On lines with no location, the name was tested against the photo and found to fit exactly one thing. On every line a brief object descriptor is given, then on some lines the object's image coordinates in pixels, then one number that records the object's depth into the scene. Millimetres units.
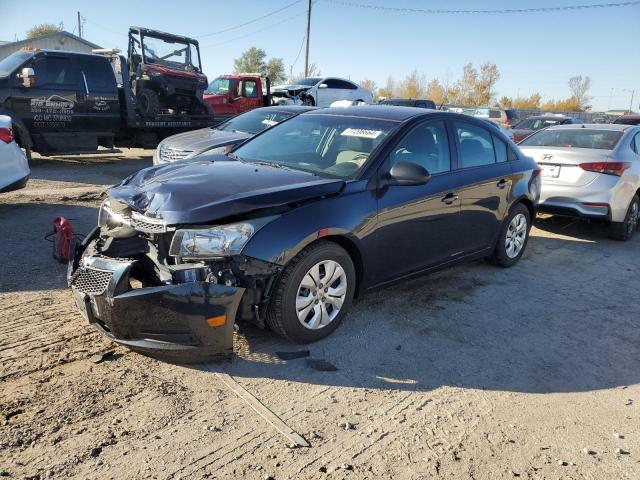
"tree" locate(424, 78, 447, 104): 75775
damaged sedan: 3117
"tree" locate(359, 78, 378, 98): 80231
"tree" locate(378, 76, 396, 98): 78725
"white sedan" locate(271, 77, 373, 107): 20406
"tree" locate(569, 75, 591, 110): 91156
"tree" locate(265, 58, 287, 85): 58031
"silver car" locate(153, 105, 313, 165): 8055
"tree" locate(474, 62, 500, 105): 66288
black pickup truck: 10195
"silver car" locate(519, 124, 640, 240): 6996
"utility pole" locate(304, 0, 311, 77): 36066
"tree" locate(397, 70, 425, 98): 77675
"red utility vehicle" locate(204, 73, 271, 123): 16750
